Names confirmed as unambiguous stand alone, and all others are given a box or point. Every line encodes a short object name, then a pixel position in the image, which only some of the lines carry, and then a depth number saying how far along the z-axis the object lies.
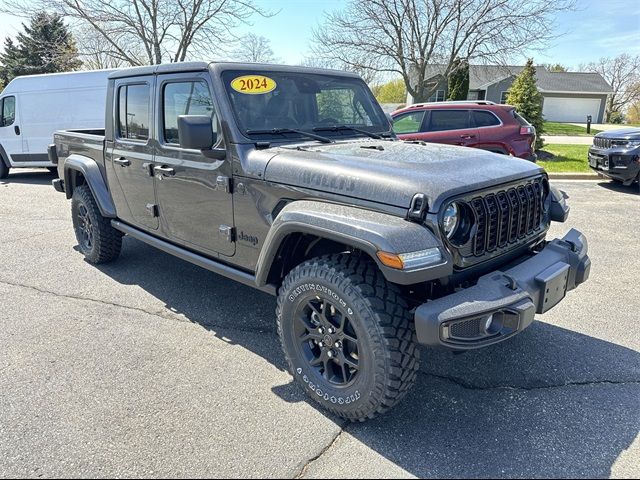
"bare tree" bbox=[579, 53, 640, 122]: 55.94
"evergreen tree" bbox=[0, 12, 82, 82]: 19.95
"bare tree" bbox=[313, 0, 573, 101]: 19.09
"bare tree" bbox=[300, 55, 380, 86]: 20.94
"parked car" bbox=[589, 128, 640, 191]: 8.85
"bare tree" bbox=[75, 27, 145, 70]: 19.39
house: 41.59
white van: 10.42
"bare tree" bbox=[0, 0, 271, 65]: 18.47
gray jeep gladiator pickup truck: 2.31
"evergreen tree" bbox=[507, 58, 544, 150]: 14.87
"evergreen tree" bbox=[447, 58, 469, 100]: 26.03
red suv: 9.37
